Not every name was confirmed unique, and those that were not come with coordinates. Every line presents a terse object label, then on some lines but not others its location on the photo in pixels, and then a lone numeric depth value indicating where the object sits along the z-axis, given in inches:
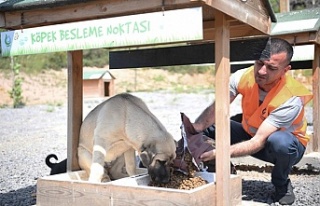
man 152.5
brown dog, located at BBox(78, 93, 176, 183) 127.5
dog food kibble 129.6
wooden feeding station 102.0
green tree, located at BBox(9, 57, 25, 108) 843.0
